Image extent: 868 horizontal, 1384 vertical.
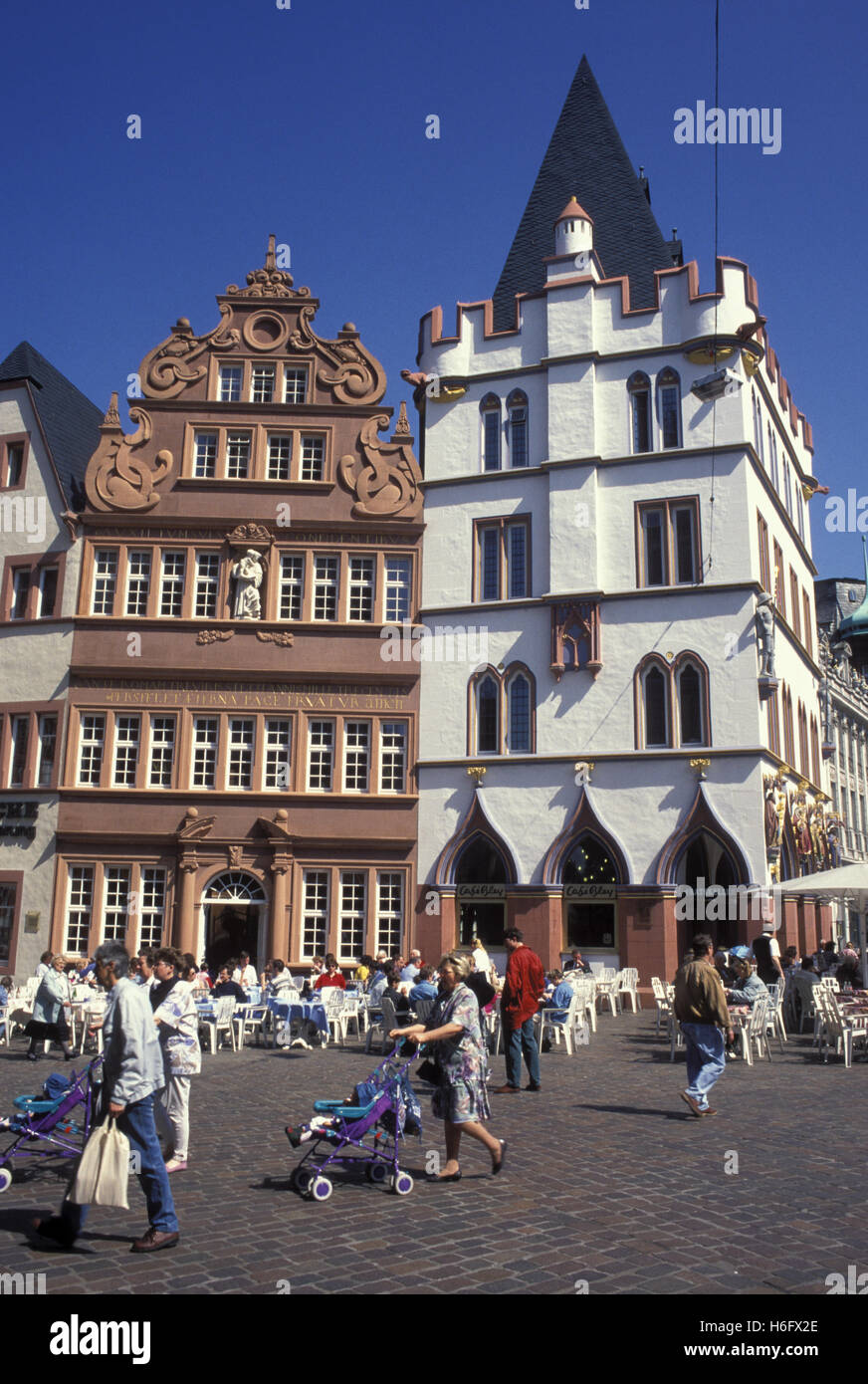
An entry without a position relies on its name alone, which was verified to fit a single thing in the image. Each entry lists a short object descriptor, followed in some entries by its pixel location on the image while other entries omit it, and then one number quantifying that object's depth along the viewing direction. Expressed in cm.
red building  2898
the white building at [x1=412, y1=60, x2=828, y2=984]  2767
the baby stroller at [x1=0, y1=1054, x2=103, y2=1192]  912
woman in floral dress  882
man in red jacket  1372
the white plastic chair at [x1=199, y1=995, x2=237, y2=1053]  1851
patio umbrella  1969
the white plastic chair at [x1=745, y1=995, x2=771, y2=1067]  1736
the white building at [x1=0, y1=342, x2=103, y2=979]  2930
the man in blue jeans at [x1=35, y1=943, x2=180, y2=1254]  683
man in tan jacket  1218
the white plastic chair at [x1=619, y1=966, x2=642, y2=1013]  2636
